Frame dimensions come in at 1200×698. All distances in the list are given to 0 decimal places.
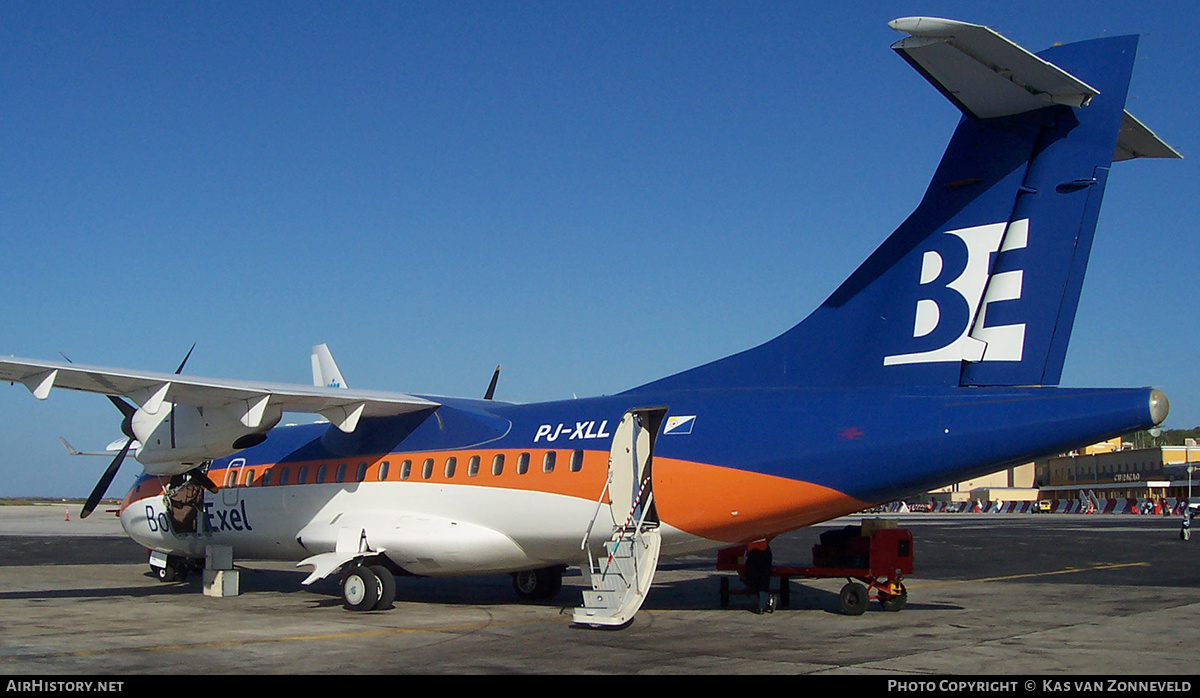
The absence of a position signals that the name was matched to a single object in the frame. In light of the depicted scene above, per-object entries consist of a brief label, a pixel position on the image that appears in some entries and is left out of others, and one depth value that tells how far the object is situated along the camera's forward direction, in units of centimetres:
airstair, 1205
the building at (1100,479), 8519
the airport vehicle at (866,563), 1321
